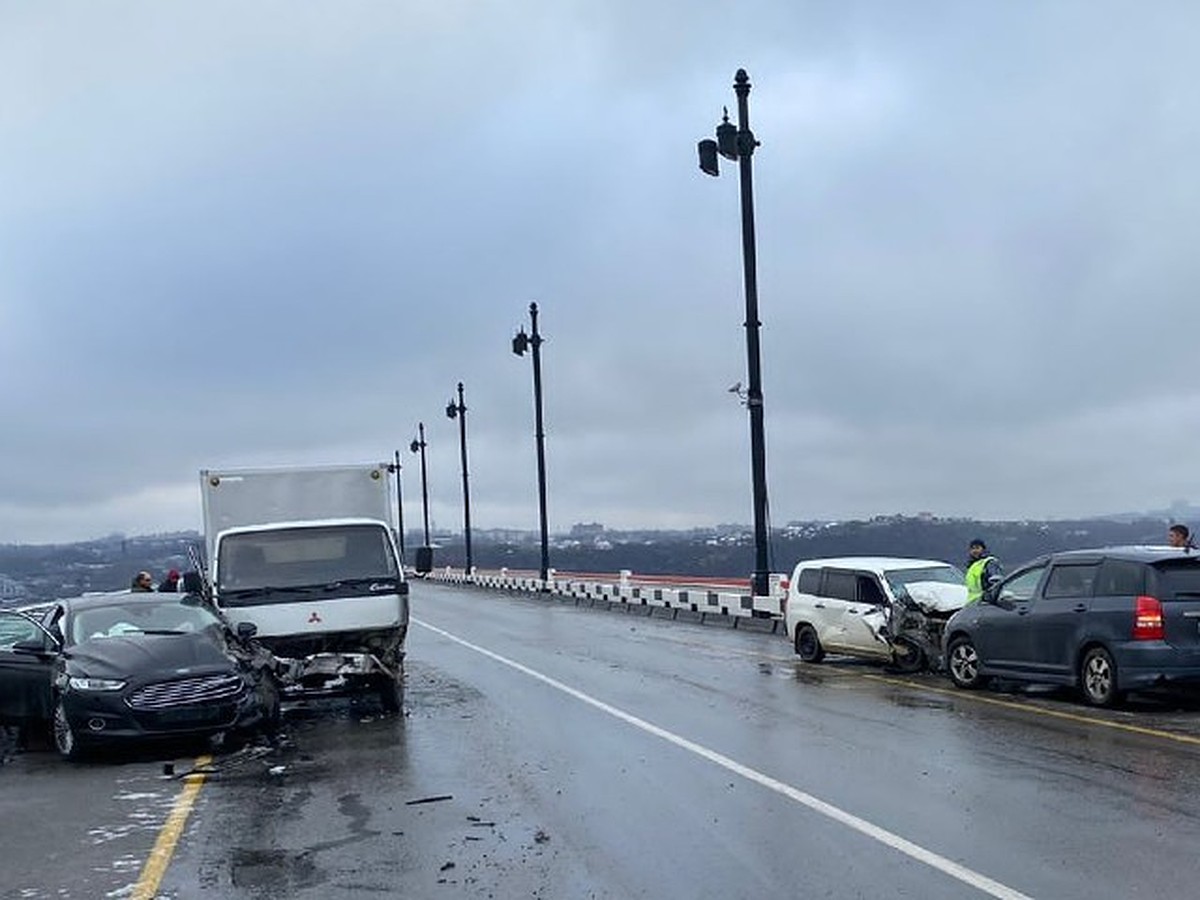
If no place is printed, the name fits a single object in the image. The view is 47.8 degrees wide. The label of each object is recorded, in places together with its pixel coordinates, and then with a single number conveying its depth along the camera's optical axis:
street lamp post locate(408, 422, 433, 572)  78.75
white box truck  14.70
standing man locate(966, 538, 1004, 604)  18.36
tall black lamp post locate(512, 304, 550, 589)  47.97
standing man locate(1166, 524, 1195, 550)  16.67
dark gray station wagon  13.83
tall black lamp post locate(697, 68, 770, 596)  28.06
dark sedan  12.29
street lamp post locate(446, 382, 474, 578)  62.44
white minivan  18.67
